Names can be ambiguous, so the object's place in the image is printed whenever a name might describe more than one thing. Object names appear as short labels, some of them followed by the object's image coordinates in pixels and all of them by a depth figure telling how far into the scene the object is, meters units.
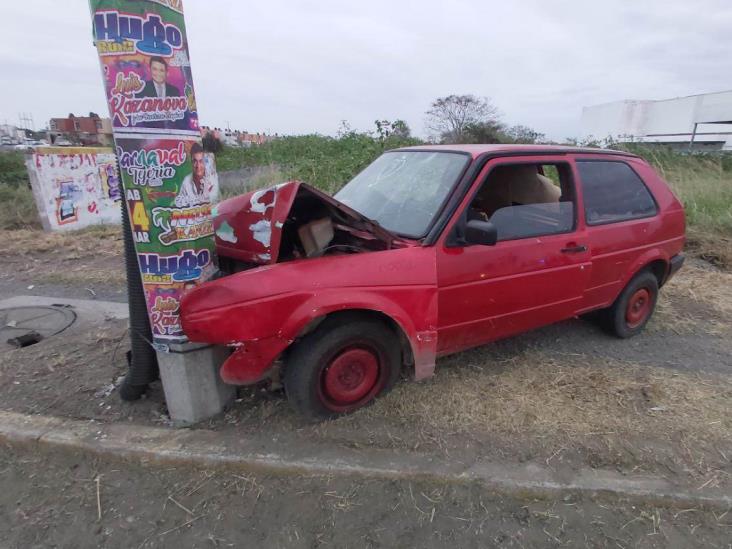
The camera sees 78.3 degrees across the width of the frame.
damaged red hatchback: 2.45
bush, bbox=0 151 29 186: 12.52
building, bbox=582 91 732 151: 32.38
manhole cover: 4.11
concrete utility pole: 2.15
